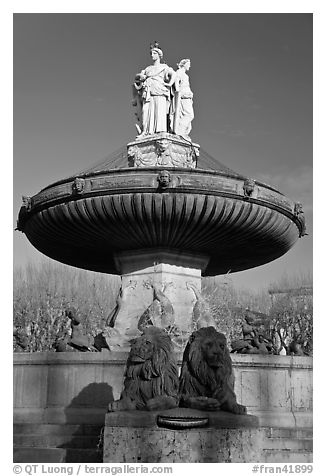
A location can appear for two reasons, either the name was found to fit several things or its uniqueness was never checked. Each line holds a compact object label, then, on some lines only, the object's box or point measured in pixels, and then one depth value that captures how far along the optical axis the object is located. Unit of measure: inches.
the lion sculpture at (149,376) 273.4
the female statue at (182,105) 553.9
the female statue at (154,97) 550.9
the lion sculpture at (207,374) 269.3
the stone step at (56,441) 335.0
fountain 430.0
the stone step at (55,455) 307.4
